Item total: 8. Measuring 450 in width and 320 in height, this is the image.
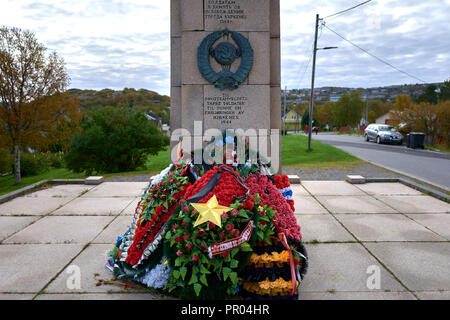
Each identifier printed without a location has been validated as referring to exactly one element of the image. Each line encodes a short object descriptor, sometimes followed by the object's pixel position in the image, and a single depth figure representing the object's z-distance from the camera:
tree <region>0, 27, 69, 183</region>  19.06
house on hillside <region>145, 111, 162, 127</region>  99.51
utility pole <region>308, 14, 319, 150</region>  21.05
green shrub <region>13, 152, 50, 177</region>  27.27
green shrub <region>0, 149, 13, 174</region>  23.67
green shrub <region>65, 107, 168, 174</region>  17.58
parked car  27.17
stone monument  4.62
